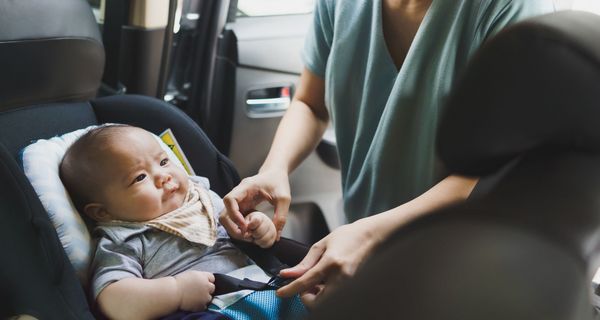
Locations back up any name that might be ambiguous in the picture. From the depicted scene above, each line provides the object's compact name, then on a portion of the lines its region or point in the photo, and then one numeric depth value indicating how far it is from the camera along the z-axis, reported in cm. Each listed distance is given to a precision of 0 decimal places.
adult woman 91
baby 102
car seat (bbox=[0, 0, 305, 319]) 87
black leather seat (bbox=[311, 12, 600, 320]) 33
